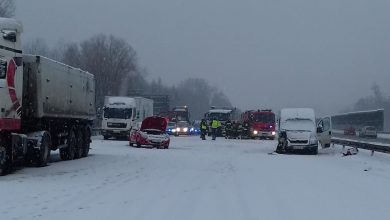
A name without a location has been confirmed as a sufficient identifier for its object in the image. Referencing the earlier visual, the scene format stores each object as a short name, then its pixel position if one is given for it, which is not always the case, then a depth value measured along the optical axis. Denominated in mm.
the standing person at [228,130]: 56325
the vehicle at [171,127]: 63656
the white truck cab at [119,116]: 46031
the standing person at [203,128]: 51094
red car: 34031
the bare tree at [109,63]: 100688
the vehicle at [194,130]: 68238
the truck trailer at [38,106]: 16547
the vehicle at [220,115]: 64988
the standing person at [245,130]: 56562
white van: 32062
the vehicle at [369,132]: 70000
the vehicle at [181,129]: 63950
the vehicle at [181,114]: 72638
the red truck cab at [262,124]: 57094
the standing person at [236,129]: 56219
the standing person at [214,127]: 50594
